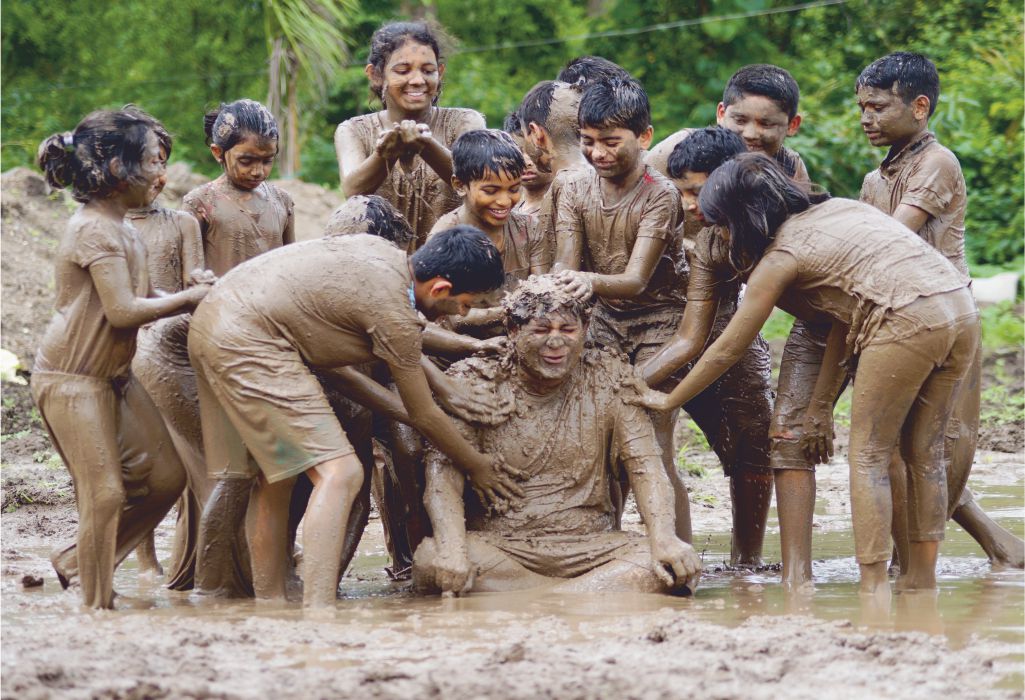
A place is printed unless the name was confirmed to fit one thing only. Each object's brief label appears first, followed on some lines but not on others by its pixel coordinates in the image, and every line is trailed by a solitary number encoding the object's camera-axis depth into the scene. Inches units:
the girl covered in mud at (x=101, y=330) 473.4
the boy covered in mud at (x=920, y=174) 545.6
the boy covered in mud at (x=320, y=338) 475.2
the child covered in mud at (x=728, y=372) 533.6
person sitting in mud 505.0
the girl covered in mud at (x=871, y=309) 482.0
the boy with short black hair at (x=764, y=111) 573.6
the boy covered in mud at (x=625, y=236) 539.5
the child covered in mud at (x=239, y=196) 564.1
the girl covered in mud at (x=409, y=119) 604.1
